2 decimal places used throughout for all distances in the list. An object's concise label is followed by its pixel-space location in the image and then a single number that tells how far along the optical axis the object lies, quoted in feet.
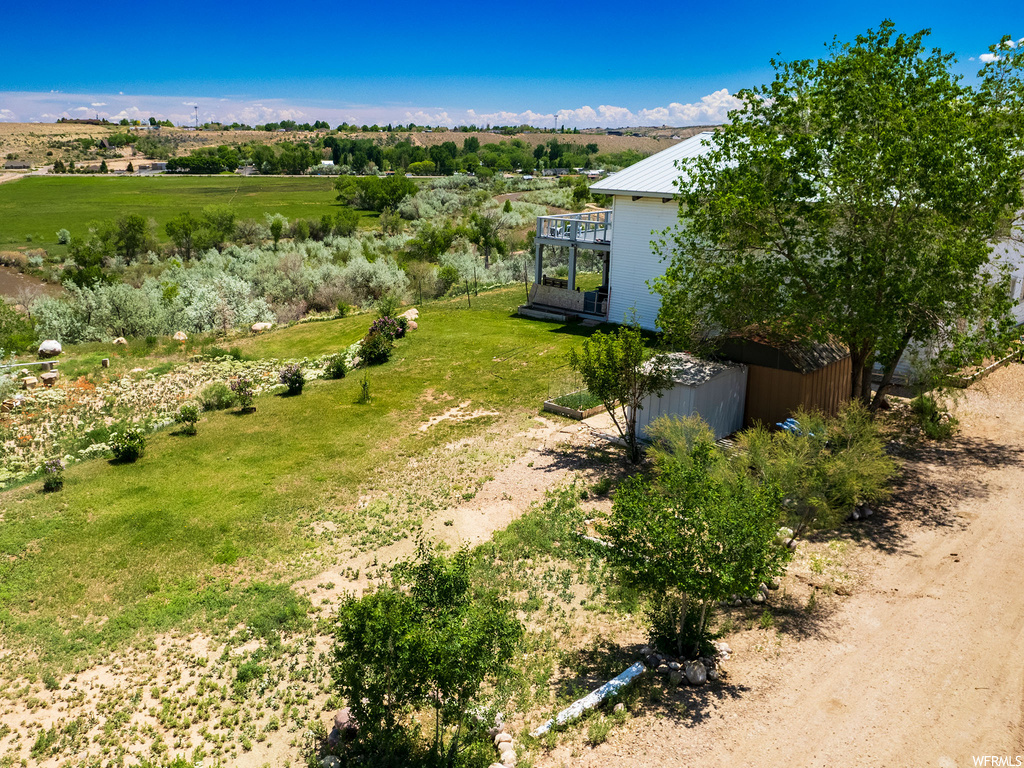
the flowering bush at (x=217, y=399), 59.67
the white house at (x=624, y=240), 75.72
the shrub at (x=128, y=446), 48.62
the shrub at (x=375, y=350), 70.28
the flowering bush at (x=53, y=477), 44.45
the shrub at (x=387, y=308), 76.89
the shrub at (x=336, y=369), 67.51
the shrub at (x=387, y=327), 72.74
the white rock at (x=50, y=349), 74.95
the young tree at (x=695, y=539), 24.20
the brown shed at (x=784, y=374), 47.65
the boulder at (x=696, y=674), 25.31
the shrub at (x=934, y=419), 48.96
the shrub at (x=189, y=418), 53.72
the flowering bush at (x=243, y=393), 58.44
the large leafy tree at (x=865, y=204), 38.60
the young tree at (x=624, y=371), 44.83
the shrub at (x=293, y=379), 62.64
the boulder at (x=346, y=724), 23.65
